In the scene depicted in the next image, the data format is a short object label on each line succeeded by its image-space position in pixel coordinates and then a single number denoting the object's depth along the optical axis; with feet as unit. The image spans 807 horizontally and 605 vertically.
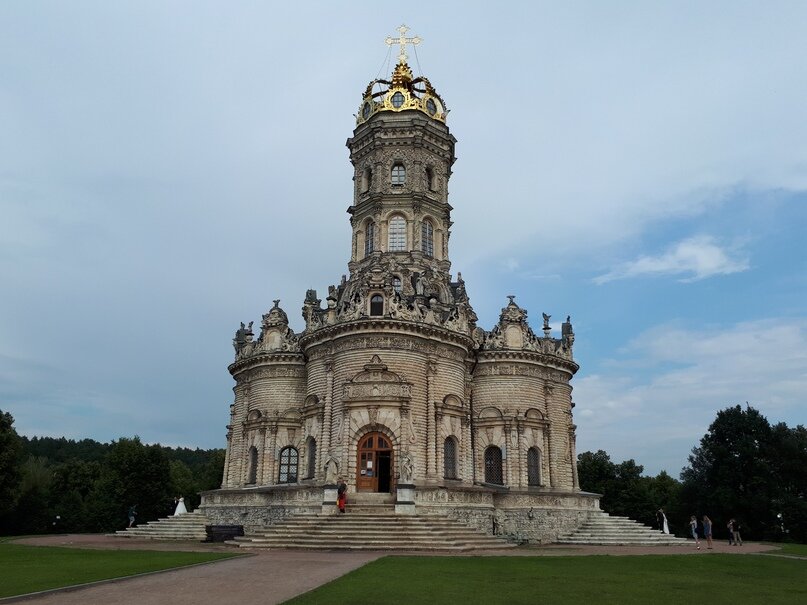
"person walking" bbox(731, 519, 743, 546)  119.67
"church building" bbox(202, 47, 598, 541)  113.50
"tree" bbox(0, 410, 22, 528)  150.30
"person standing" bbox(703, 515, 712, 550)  105.30
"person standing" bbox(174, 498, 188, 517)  143.79
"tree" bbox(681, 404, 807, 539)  156.87
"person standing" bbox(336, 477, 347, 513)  102.42
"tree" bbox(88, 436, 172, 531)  184.14
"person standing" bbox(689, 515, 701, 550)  113.80
